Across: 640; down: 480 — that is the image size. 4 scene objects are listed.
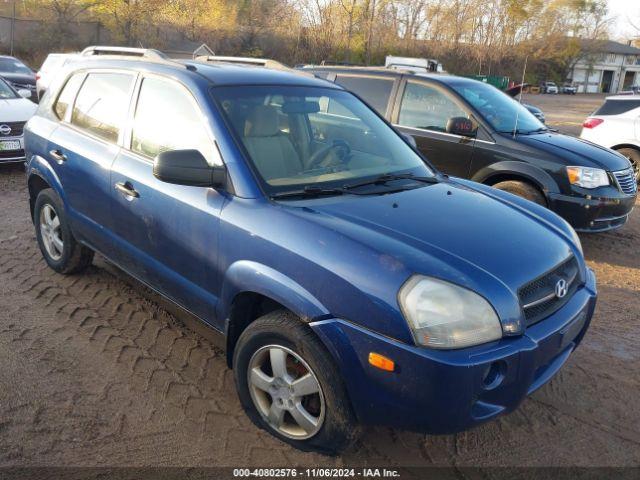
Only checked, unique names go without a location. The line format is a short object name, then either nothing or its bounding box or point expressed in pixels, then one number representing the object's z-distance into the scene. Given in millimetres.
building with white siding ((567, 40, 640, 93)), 77062
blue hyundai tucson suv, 2266
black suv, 5789
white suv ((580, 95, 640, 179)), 9672
